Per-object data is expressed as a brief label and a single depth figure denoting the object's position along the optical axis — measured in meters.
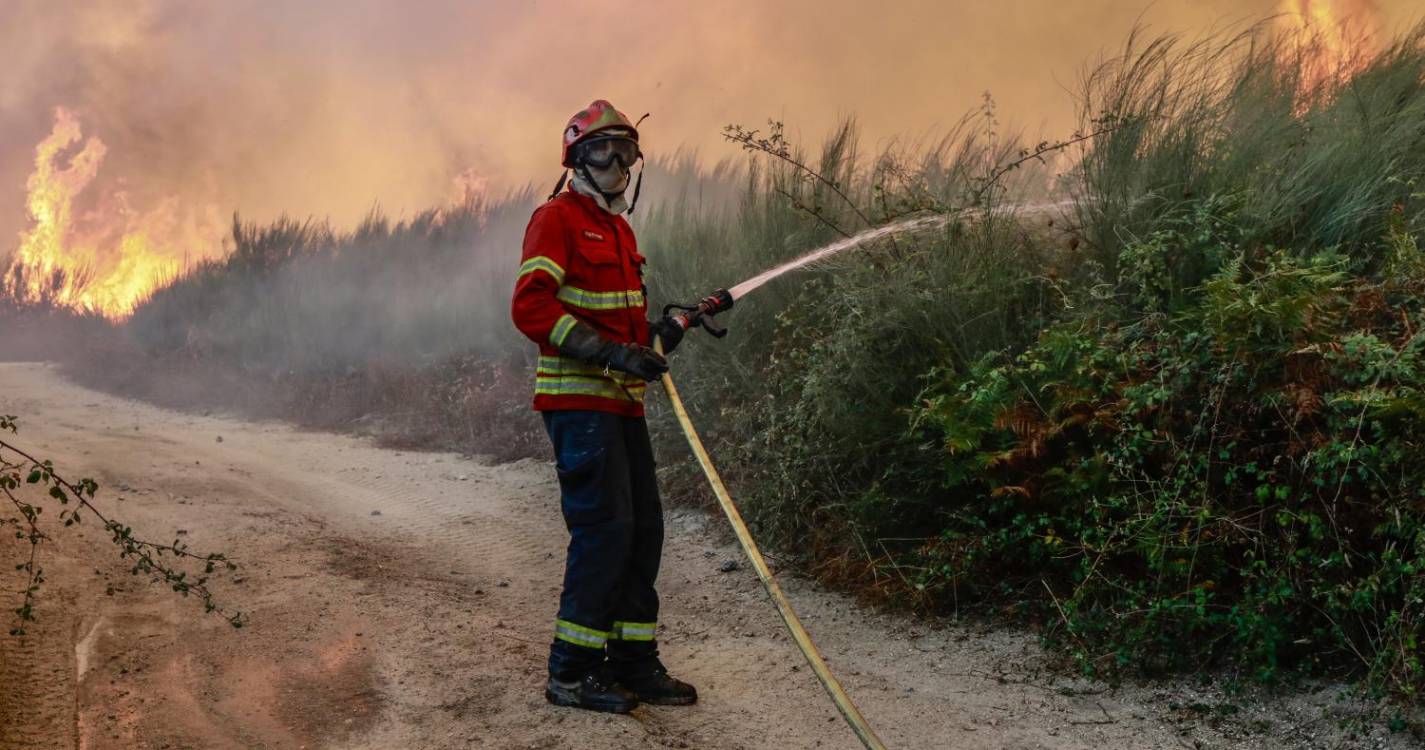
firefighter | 4.68
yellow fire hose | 3.76
